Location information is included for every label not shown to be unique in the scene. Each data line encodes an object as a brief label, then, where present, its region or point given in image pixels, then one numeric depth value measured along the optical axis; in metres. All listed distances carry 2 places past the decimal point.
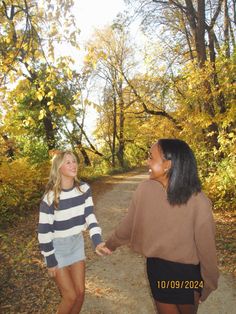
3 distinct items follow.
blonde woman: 3.34
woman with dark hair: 2.40
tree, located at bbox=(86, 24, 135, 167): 21.95
